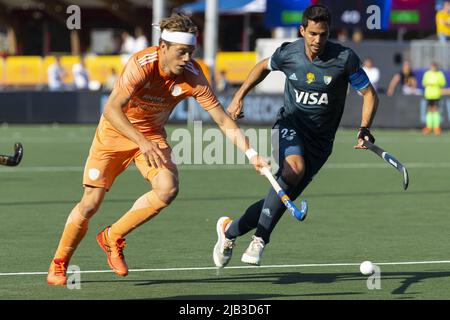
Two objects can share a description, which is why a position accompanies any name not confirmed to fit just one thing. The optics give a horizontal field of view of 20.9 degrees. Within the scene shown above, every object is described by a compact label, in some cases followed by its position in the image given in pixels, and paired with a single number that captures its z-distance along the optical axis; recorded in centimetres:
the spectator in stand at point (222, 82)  3512
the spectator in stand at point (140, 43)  3781
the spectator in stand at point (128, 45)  4119
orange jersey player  917
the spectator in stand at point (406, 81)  3403
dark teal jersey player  1016
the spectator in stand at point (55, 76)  3600
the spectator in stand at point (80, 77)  3609
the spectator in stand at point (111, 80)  3488
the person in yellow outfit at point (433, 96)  3067
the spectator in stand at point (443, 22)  3512
